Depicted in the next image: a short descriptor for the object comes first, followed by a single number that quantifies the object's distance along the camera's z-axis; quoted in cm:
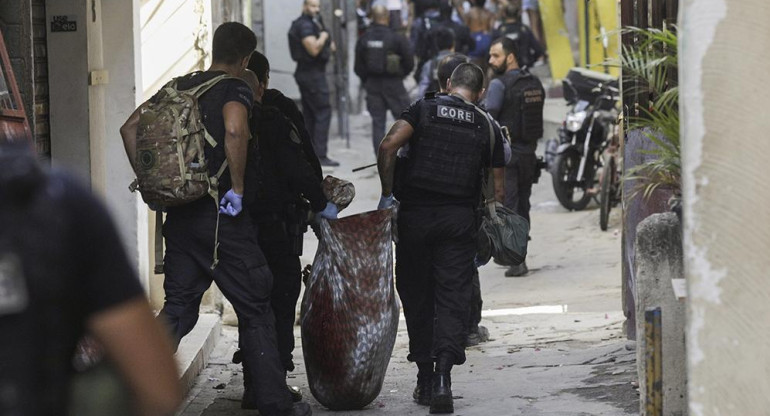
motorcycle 2298
